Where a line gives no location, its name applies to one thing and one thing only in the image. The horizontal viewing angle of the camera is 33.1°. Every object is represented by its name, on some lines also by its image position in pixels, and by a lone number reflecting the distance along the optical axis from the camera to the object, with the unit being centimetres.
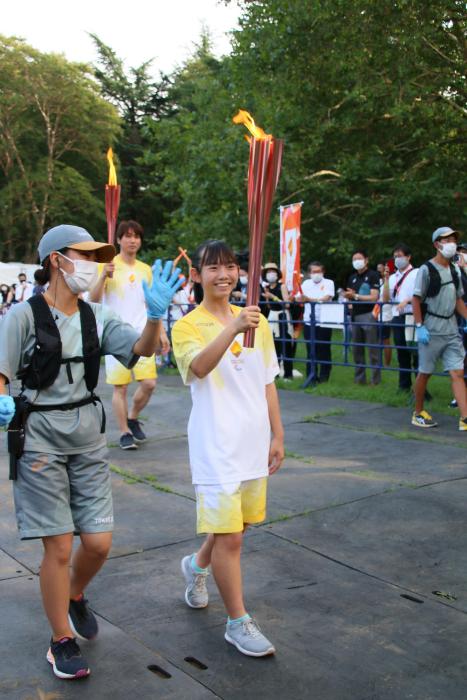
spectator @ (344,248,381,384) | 1129
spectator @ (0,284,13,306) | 2621
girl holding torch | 335
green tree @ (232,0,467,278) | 1711
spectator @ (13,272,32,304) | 2529
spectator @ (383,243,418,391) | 1006
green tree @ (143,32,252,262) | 2125
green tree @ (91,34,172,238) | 4400
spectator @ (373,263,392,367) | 1046
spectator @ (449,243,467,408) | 932
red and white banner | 1189
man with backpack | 796
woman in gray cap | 322
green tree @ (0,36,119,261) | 4025
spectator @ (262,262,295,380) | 1199
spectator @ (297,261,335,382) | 1147
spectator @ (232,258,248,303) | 1264
